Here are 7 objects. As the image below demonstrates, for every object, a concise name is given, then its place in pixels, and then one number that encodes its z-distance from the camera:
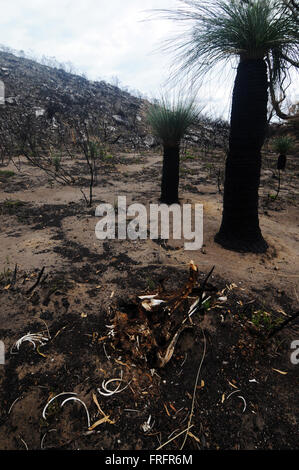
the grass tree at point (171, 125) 4.45
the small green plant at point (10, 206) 4.51
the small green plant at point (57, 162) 6.85
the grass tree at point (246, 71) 2.55
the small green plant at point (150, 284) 2.32
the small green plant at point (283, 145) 8.22
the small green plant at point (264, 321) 1.90
